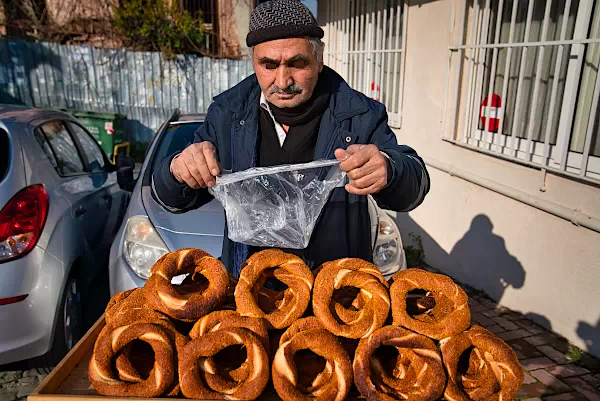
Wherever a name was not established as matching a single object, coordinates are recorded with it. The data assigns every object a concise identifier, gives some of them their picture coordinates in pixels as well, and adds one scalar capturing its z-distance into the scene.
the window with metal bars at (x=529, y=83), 3.46
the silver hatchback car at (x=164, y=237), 2.99
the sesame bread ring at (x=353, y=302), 1.40
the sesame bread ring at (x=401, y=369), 1.29
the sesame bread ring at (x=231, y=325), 1.37
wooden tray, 1.25
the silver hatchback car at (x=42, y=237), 2.76
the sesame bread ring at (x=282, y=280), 1.44
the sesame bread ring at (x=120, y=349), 1.29
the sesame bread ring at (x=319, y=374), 1.28
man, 1.77
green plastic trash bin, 9.65
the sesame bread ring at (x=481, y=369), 1.31
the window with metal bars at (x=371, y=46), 6.36
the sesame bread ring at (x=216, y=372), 1.29
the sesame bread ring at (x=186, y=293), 1.43
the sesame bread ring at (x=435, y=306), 1.39
